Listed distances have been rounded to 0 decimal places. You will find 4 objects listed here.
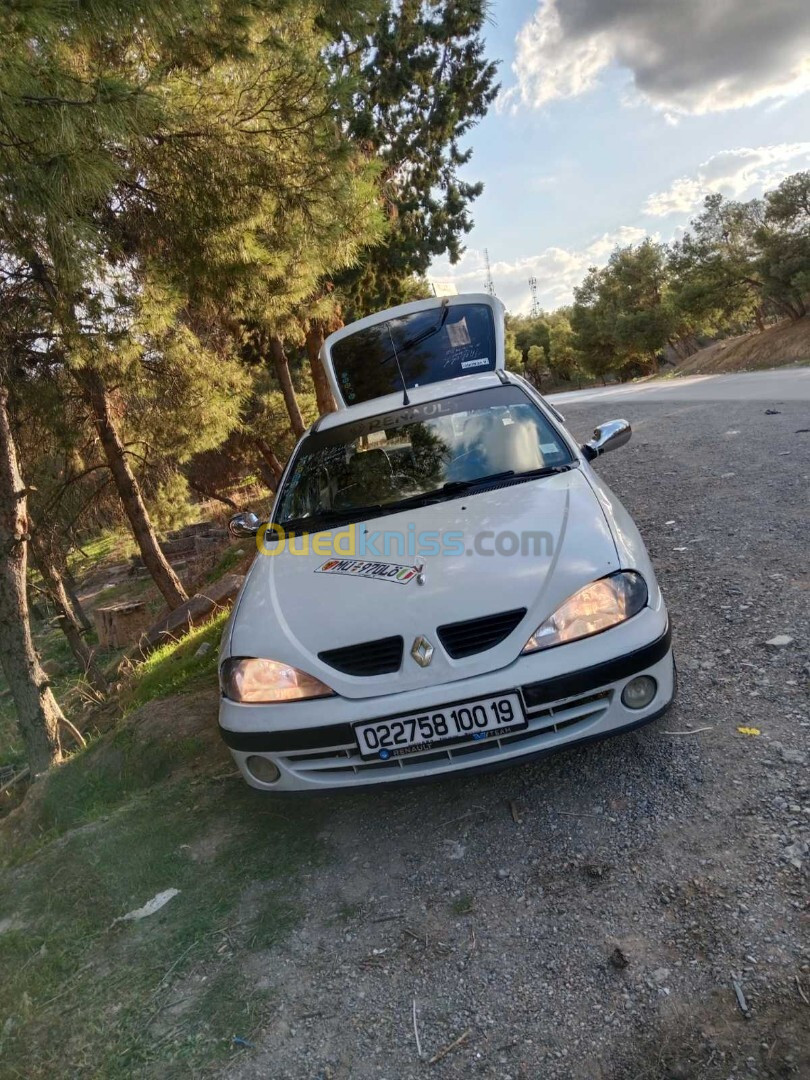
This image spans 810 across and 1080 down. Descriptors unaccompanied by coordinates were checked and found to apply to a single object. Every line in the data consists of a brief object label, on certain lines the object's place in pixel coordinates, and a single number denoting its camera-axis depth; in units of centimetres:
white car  254
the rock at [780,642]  342
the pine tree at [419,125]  1312
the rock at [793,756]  260
